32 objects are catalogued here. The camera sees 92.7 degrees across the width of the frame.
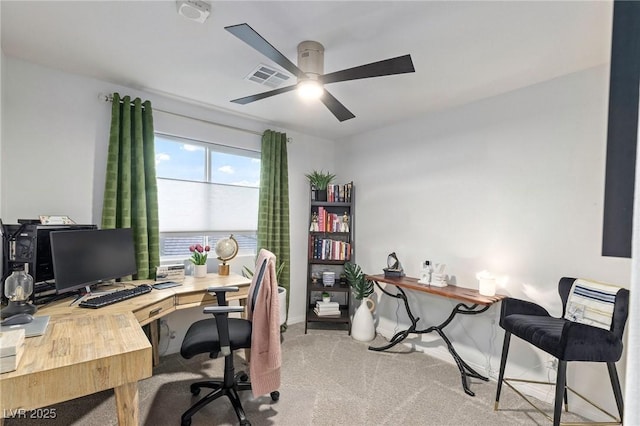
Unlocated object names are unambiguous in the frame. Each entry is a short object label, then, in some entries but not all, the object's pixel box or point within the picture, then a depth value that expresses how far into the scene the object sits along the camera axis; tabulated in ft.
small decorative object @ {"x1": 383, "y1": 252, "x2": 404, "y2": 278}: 10.50
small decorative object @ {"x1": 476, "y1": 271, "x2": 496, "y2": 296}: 8.19
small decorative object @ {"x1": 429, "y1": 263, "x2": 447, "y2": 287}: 9.33
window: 9.86
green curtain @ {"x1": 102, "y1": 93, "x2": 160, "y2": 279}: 8.41
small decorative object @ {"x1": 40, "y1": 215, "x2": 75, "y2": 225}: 7.11
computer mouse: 4.89
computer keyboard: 6.24
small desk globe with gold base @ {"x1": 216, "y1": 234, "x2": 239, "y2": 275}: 9.85
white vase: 11.03
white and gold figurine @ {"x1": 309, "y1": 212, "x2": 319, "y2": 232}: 12.51
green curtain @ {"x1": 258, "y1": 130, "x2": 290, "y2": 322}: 11.43
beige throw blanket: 6.62
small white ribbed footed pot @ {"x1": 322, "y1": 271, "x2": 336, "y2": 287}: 12.35
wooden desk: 3.67
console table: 7.97
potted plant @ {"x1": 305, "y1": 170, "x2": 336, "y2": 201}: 12.59
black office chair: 6.29
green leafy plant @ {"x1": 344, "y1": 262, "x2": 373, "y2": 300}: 11.48
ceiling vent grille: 7.47
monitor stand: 6.58
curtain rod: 8.53
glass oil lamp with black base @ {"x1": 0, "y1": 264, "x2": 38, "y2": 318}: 5.13
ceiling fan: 4.91
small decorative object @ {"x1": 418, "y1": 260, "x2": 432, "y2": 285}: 9.59
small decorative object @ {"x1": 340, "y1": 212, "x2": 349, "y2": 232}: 12.58
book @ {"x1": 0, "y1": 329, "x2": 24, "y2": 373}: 3.61
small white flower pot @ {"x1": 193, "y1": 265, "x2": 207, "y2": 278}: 9.46
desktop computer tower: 6.09
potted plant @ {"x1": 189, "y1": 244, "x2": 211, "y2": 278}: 9.47
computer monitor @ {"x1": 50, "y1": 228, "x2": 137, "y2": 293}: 6.38
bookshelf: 12.27
